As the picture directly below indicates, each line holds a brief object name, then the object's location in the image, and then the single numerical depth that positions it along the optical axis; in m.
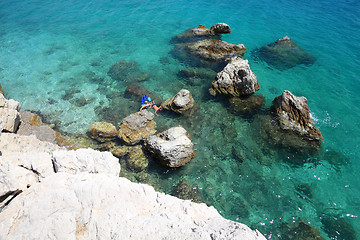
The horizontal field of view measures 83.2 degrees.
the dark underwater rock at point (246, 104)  15.21
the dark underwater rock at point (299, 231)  9.09
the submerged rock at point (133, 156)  11.76
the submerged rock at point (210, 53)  20.34
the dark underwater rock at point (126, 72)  19.34
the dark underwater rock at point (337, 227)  9.26
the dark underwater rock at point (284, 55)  20.50
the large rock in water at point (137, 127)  13.10
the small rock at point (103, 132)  13.48
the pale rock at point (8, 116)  11.53
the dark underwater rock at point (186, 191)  10.44
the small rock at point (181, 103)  14.79
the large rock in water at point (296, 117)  13.20
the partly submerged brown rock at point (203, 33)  24.92
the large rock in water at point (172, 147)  11.28
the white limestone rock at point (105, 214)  5.75
